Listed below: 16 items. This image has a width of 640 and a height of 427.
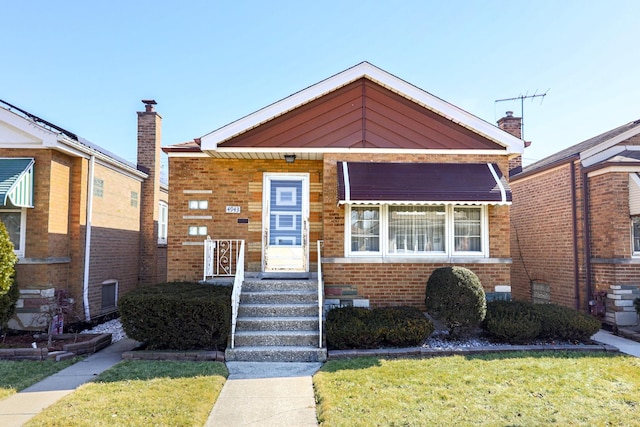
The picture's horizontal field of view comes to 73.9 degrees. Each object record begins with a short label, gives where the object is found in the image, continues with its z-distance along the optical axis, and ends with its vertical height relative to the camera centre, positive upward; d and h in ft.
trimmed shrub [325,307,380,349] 23.36 -5.15
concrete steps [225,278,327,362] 22.81 -4.88
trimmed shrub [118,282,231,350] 22.94 -4.42
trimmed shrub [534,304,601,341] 25.46 -5.07
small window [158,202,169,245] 45.53 +1.71
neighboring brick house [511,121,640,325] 30.48 +1.17
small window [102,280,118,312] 35.62 -4.81
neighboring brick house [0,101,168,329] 28.32 +1.54
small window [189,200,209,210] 31.37 +2.58
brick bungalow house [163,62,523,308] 29.14 +4.07
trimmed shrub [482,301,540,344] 24.79 -4.89
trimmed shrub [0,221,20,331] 24.54 -2.43
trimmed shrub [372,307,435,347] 23.68 -4.94
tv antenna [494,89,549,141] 46.85 +15.84
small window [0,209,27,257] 28.55 +0.95
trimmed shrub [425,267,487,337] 24.47 -3.46
